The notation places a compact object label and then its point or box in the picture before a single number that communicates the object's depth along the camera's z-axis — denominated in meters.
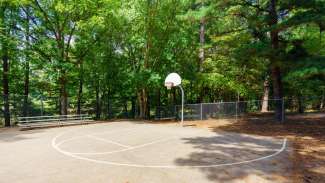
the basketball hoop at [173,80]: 17.34
